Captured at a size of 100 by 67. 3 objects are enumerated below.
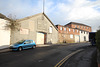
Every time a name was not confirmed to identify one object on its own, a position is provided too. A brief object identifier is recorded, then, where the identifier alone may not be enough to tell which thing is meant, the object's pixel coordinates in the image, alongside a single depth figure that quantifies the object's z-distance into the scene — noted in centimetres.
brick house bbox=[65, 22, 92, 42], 3383
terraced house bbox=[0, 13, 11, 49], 1139
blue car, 876
